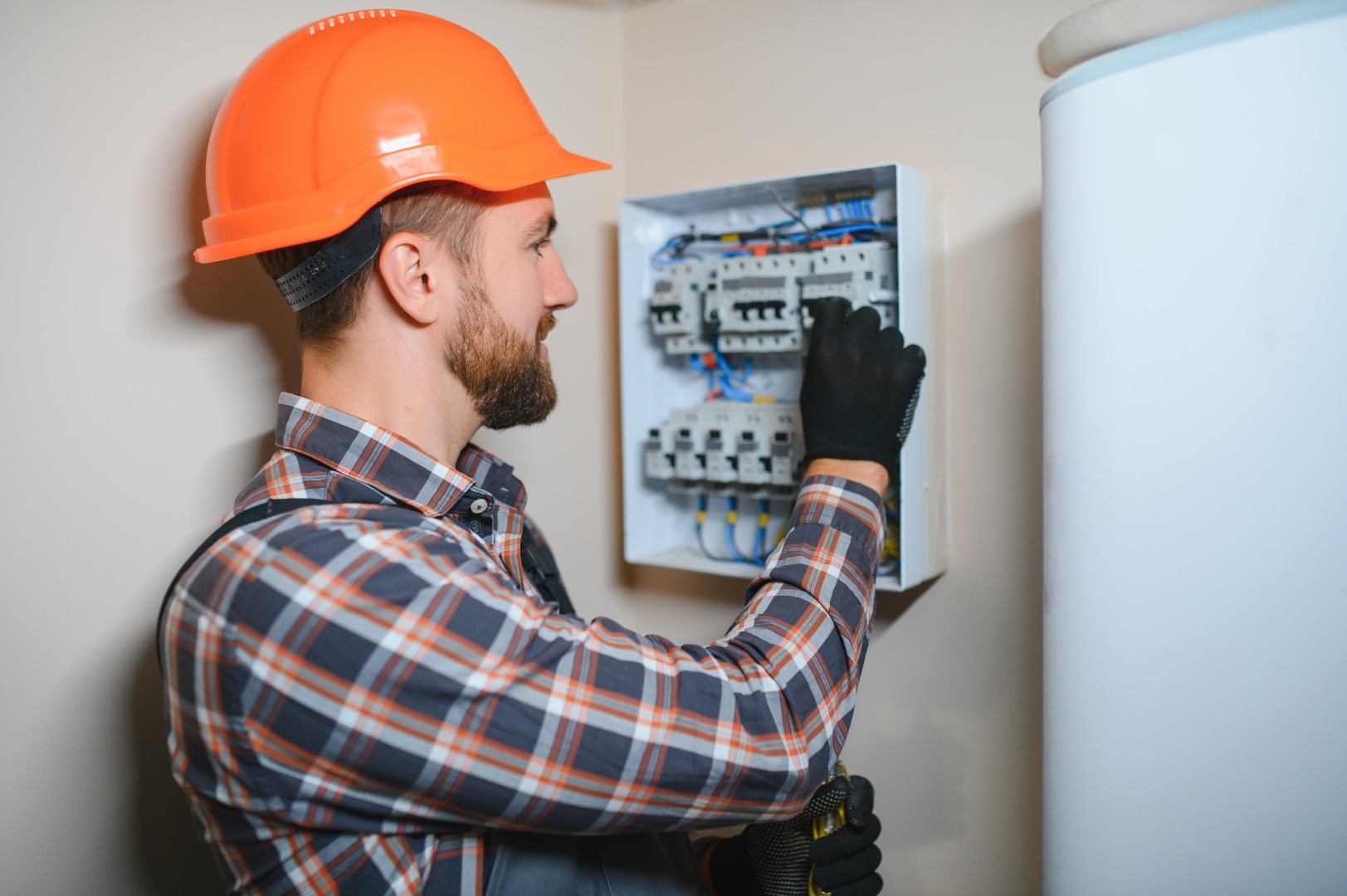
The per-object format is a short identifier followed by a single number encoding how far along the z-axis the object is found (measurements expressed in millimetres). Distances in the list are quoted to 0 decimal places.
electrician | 670
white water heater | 671
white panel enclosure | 1138
